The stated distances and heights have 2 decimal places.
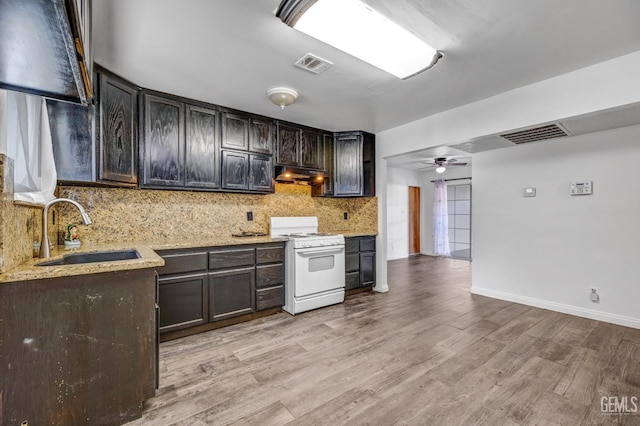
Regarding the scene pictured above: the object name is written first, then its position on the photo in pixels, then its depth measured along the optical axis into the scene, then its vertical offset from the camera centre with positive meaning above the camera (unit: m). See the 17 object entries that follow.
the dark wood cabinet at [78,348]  1.30 -0.70
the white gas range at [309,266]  3.30 -0.69
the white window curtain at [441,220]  7.42 -0.26
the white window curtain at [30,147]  1.70 +0.44
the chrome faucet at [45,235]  1.84 -0.15
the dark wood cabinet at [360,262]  4.00 -0.77
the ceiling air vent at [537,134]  2.99 +0.88
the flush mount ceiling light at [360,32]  1.63 +1.18
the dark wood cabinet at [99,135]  2.20 +0.65
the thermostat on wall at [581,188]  3.24 +0.25
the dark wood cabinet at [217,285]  2.61 -0.77
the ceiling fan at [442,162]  5.75 +1.08
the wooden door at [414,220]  7.86 -0.27
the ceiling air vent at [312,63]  2.18 +1.21
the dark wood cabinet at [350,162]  4.20 +0.74
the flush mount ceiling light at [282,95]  2.68 +1.14
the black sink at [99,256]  2.00 -0.34
